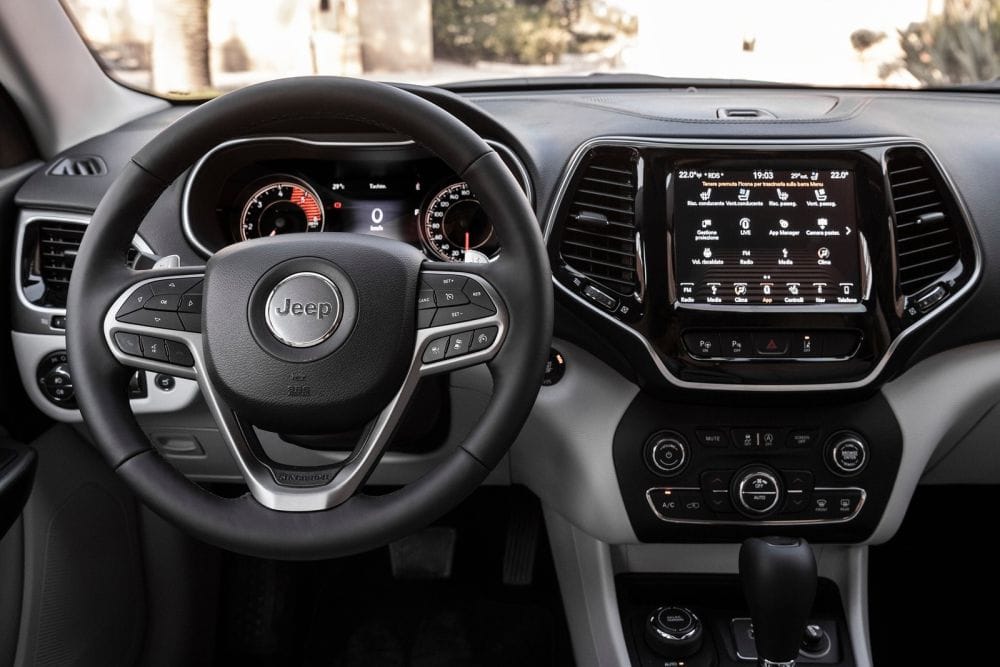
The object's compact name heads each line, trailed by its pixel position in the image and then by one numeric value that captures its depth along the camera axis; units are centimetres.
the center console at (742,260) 143
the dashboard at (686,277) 144
